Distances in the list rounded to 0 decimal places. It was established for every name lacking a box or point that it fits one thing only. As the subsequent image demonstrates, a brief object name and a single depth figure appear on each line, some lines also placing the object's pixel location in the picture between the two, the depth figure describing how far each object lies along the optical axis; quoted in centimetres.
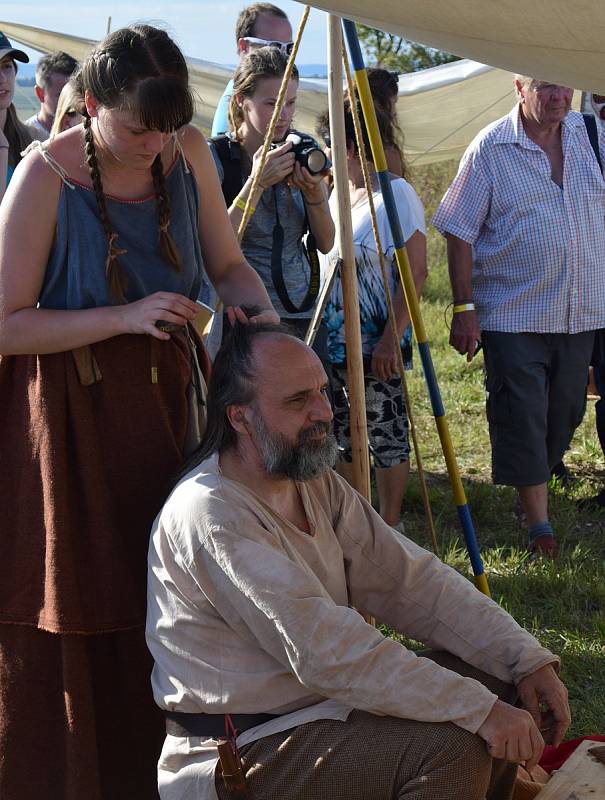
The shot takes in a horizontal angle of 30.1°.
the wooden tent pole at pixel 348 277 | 306
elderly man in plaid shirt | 446
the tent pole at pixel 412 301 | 311
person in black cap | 393
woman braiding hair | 234
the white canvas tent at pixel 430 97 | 869
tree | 1245
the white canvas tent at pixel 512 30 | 190
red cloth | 276
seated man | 223
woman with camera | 372
